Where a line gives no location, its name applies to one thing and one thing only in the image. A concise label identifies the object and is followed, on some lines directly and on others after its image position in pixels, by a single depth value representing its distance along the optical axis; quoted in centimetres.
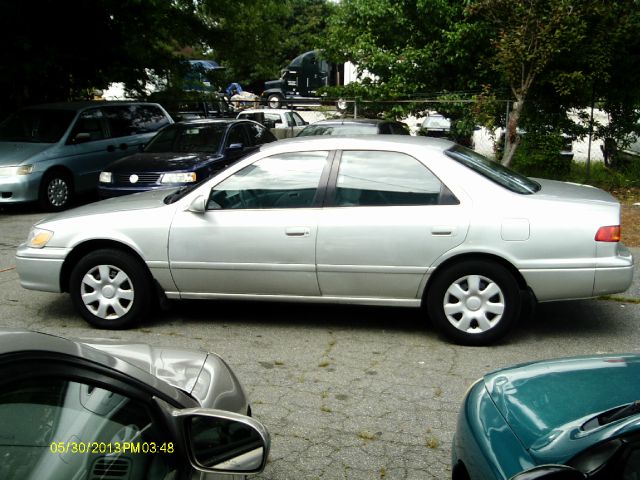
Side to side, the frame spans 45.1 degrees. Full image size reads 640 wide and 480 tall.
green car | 240
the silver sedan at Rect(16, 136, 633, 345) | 592
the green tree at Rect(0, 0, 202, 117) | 1471
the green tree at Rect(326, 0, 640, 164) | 1284
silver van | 1245
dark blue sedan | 1089
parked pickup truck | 2055
